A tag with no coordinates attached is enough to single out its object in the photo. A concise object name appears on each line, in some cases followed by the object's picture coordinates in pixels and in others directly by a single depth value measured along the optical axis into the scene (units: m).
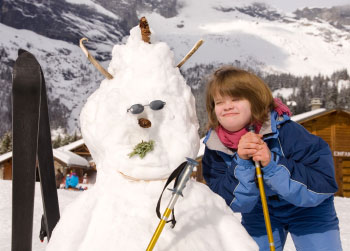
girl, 1.98
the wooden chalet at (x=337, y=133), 18.27
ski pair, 2.48
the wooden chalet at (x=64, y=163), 23.44
